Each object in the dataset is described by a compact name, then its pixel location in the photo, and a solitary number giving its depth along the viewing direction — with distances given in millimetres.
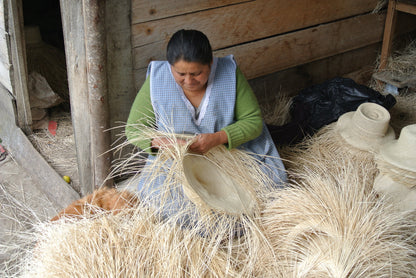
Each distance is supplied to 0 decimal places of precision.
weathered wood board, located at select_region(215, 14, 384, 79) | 2775
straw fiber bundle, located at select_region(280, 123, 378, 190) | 2344
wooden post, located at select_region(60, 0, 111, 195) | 2045
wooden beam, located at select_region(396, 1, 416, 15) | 3078
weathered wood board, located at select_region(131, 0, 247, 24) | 2176
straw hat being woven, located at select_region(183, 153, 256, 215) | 1766
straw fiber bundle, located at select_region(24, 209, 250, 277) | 1545
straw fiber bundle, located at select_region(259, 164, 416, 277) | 1495
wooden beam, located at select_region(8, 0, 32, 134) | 2574
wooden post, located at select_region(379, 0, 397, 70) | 3249
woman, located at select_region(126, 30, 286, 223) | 1941
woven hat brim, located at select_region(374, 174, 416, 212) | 2062
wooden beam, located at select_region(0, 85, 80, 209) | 2709
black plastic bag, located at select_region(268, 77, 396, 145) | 2680
